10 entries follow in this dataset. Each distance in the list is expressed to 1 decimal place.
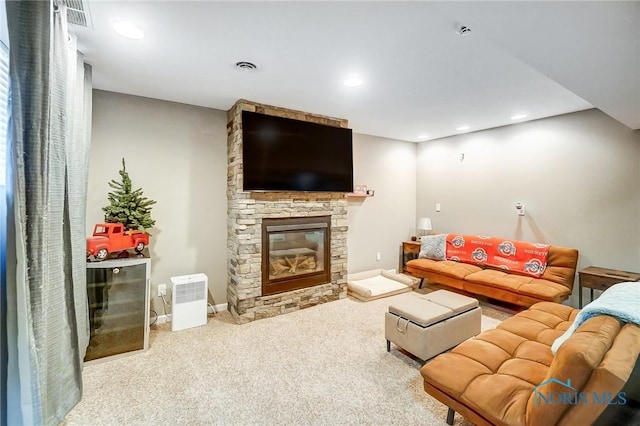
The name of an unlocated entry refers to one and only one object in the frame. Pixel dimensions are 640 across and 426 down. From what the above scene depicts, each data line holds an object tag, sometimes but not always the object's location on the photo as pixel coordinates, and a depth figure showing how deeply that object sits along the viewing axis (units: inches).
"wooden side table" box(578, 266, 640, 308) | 115.6
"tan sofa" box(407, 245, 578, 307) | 125.7
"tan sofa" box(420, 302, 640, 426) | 44.7
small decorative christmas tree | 103.3
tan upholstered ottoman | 91.7
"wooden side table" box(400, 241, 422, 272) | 195.5
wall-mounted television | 125.1
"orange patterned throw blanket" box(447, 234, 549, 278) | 142.9
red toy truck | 93.8
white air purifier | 118.6
